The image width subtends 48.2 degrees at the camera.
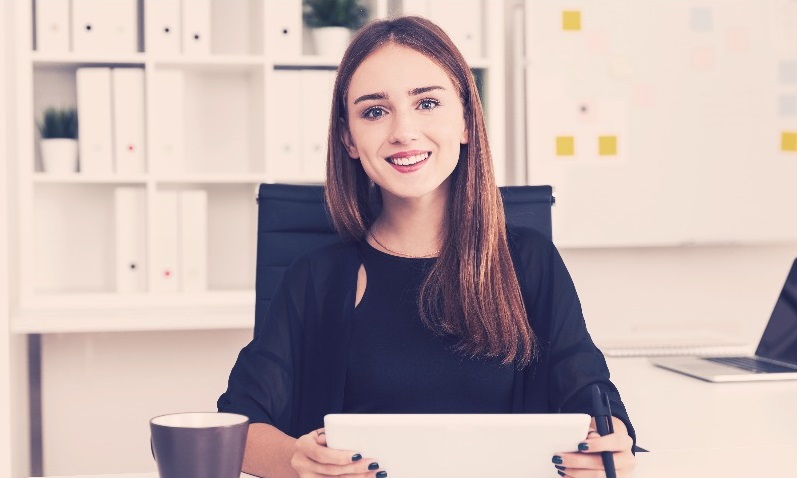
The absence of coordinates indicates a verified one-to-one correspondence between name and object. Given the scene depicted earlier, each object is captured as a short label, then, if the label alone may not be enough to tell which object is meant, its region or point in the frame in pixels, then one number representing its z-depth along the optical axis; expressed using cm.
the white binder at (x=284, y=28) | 273
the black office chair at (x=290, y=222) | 157
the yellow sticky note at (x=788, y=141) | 311
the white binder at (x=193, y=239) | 269
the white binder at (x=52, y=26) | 261
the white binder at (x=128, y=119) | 264
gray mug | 73
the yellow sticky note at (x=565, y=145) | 301
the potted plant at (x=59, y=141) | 267
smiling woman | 128
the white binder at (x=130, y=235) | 267
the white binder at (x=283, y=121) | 272
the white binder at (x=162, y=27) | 268
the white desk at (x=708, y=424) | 105
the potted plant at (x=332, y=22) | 278
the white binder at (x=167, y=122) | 267
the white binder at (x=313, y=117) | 272
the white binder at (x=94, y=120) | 263
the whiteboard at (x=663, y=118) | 300
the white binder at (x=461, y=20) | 276
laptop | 168
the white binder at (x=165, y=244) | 267
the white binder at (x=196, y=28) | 268
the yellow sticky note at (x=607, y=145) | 303
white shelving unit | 259
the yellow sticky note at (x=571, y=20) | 299
